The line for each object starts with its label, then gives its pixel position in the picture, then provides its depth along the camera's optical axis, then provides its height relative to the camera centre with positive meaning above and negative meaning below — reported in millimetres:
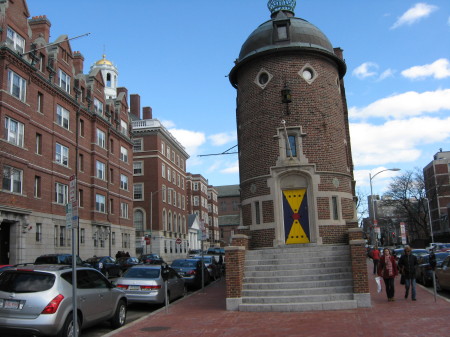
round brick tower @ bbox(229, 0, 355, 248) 17188 +3648
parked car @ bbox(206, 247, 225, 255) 44375 -1132
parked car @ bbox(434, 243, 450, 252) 43250 -1544
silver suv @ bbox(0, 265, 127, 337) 8375 -1022
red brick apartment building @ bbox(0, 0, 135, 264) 27562 +7374
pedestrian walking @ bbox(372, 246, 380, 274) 23156 -1161
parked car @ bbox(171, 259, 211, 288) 20281 -1315
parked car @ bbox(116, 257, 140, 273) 30231 -1226
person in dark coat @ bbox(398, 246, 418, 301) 14055 -1161
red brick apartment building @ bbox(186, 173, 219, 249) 87188 +7890
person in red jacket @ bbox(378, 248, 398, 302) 13836 -1204
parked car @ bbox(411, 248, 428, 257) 26031 -1269
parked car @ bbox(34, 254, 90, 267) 21800 -584
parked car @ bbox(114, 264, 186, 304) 14242 -1301
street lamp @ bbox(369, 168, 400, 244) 36106 +4595
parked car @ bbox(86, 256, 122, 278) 25859 -1195
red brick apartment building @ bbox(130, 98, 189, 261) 58281 +7350
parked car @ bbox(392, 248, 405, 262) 31119 -1447
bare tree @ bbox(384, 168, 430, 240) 65488 +5717
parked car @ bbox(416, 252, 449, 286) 18328 -1669
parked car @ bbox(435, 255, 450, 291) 15848 -1662
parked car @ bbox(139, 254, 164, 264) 34725 -1217
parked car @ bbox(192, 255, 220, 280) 24991 -1519
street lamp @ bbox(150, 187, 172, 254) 55600 +3239
